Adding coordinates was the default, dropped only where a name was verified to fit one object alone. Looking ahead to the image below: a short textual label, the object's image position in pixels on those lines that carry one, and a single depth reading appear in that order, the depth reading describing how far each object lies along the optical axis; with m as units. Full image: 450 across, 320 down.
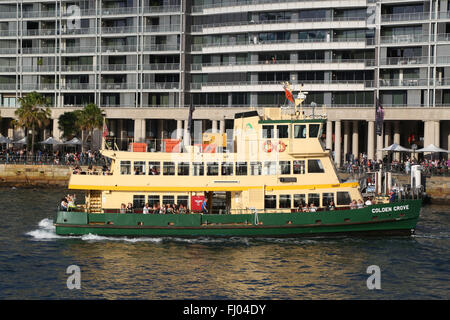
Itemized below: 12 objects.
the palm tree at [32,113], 86.94
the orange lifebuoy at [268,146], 45.06
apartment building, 84.62
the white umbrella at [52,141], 88.44
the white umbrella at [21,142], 91.31
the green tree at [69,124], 93.88
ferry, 43.84
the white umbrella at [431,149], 73.62
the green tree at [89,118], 88.94
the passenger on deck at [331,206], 44.06
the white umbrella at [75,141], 89.00
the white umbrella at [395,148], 75.57
